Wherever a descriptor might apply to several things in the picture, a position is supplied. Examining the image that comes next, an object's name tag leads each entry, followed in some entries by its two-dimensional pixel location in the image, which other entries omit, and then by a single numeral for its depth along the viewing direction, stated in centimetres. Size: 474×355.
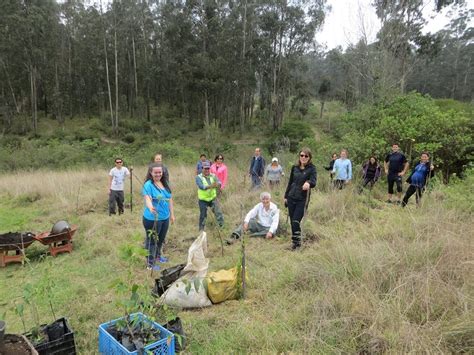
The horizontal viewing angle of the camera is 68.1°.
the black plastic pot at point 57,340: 274
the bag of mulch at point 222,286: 369
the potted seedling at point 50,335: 275
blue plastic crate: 260
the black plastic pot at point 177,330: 297
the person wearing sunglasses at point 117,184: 764
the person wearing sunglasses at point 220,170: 783
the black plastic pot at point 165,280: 372
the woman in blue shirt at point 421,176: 709
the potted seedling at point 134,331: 261
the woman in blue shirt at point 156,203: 455
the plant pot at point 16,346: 237
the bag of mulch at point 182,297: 359
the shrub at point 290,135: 2422
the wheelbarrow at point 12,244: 541
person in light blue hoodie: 838
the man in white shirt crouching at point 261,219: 585
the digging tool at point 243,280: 364
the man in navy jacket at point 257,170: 930
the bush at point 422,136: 1104
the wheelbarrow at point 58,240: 566
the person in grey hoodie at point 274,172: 895
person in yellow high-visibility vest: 608
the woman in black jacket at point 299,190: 502
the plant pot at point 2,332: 229
